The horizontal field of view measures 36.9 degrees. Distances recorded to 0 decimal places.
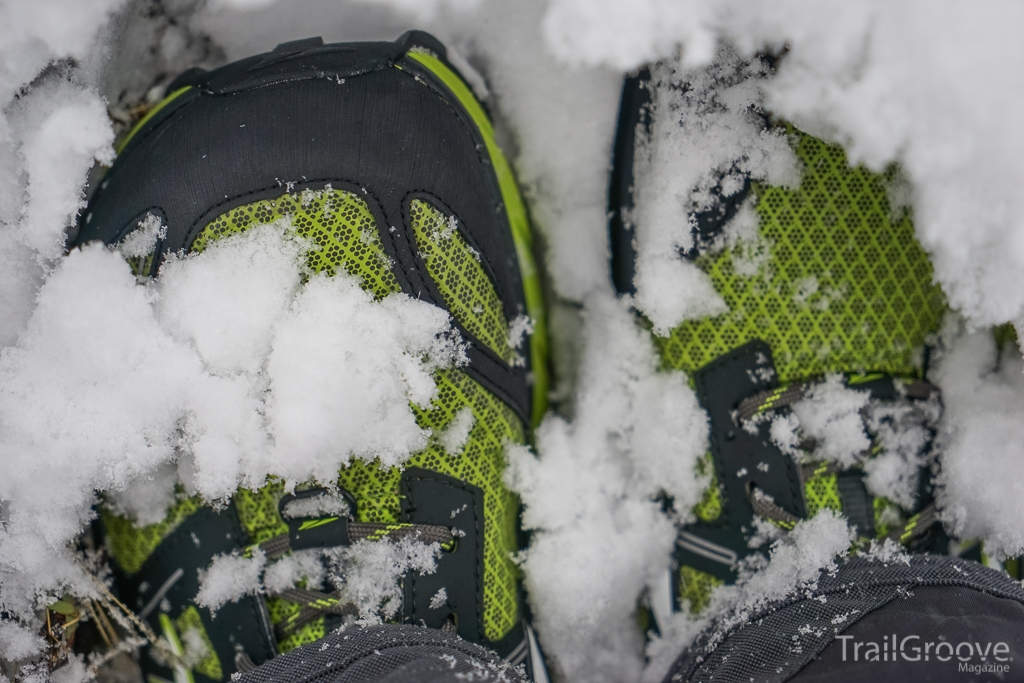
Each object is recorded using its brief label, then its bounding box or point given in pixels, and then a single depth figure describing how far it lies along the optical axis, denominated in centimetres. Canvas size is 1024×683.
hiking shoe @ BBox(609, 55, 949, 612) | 33
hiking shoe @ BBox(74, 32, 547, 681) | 32
